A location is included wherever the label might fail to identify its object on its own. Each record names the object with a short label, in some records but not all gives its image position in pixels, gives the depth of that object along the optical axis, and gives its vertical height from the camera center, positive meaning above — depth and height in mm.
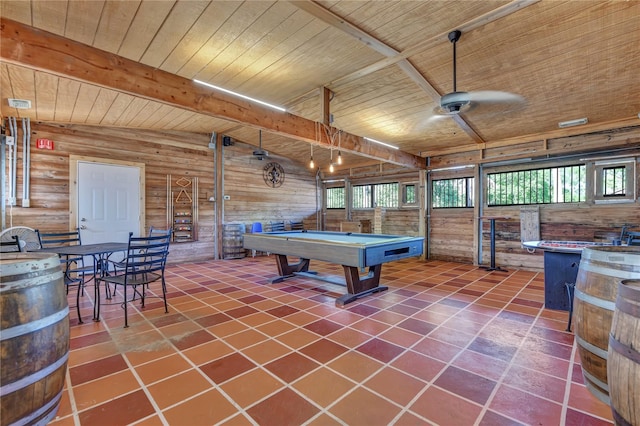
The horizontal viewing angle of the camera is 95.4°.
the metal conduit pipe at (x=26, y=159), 4863 +869
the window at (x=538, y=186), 5461 +501
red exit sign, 5004 +1164
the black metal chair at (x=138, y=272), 3090 -731
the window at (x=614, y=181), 4902 +521
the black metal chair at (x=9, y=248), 3289 -434
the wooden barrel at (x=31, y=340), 1283 -608
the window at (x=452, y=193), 6855 +443
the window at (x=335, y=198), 9562 +424
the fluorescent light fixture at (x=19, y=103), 3882 +1467
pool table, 3430 -541
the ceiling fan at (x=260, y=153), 6716 +1330
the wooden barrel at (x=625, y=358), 1106 -590
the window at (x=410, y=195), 7745 +429
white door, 5438 +177
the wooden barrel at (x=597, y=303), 1612 -535
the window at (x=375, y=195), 8328 +458
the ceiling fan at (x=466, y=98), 3155 +1666
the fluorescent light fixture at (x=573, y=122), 4866 +1510
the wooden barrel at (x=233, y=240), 7453 -775
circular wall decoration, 8398 +1065
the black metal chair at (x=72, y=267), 3146 -757
